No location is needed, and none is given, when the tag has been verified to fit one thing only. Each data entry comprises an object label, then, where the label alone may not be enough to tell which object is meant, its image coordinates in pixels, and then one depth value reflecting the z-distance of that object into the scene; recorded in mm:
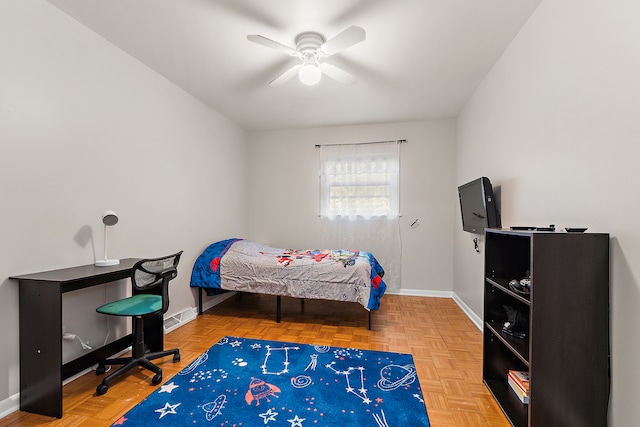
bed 3119
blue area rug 1706
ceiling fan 2039
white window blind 4406
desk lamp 2219
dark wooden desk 1715
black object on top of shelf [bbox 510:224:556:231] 1594
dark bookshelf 1366
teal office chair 2057
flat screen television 2617
